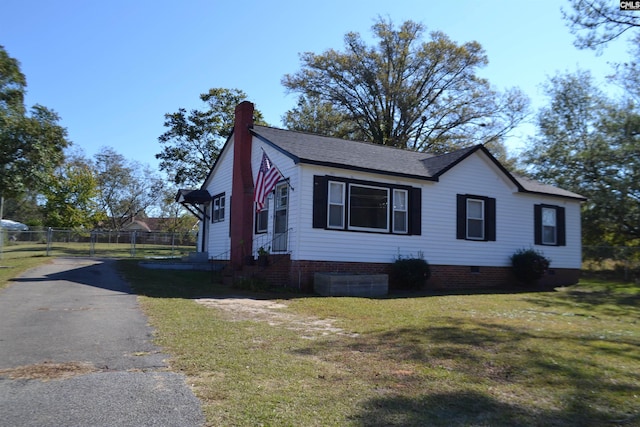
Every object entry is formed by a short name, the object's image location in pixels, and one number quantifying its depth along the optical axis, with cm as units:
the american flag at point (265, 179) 1442
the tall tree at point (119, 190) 5597
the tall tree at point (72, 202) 3878
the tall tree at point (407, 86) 3641
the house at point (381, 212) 1427
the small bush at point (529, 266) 1767
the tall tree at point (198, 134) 3347
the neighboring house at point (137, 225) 6729
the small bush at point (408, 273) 1500
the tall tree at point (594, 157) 2295
